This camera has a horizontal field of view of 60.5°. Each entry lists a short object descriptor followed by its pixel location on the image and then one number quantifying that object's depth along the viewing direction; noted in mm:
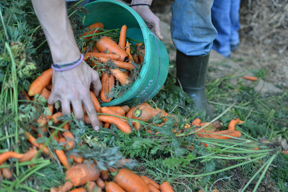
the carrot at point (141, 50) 2197
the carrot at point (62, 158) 1455
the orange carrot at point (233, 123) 2249
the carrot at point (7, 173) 1274
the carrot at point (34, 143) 1428
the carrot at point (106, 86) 1880
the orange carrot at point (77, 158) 1488
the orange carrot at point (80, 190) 1385
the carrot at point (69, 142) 1465
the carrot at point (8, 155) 1285
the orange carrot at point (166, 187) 1547
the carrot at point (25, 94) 1589
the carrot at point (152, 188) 1558
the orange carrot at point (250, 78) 3274
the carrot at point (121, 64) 2006
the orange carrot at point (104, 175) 1563
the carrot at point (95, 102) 1785
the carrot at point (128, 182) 1487
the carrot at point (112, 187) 1452
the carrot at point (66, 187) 1369
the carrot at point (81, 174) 1410
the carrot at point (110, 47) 2084
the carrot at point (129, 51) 2162
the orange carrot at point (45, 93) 1657
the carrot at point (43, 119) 1500
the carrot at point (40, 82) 1582
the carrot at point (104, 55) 2035
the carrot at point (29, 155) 1350
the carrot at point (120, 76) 1958
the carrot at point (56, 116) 1559
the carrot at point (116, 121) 1756
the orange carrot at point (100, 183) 1500
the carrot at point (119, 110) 1894
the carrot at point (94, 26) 2091
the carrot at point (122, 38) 2126
